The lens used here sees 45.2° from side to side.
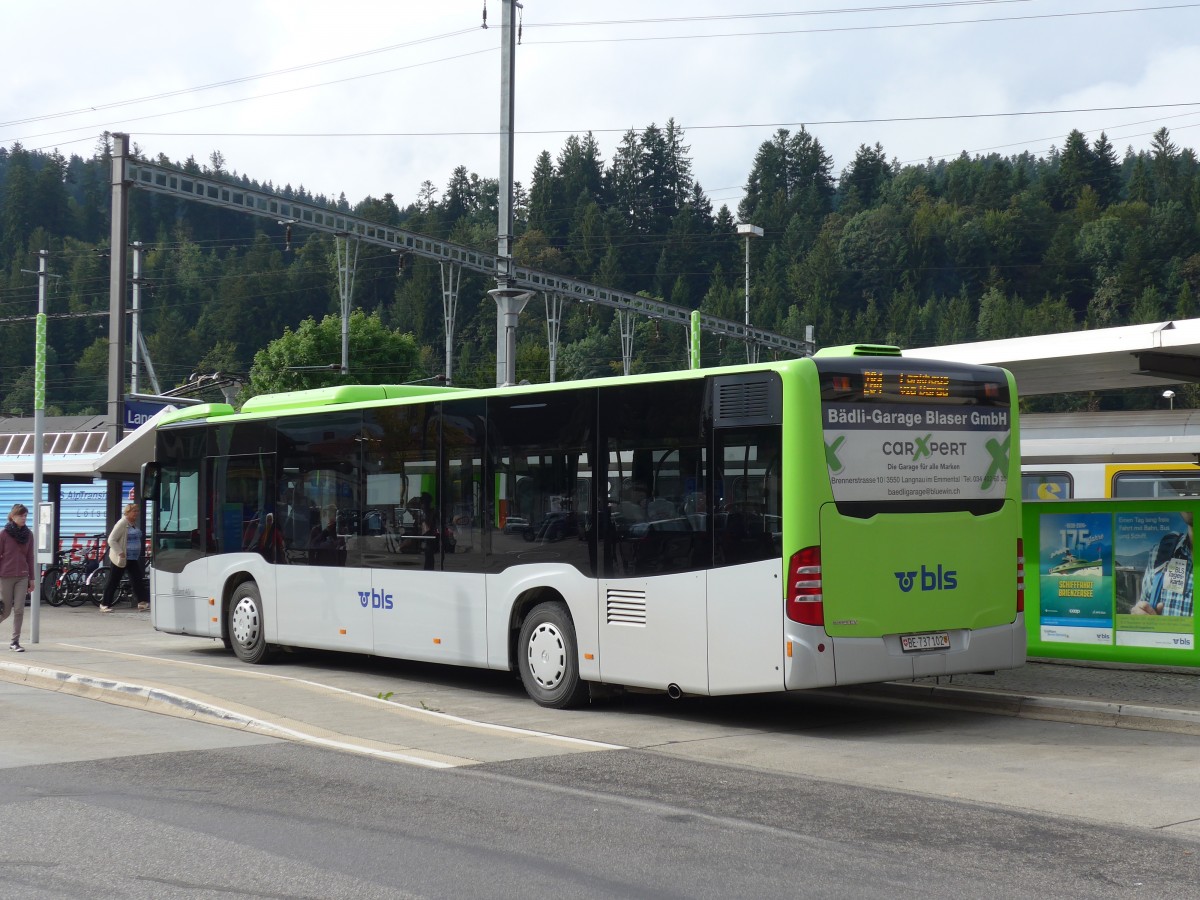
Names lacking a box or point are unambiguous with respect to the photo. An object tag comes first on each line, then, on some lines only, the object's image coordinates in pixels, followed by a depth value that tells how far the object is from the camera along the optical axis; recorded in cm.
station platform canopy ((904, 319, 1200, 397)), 1327
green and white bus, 1057
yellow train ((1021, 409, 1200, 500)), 2173
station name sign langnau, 2600
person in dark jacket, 1708
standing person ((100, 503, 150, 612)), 2466
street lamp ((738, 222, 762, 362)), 4748
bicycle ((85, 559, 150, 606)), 2636
